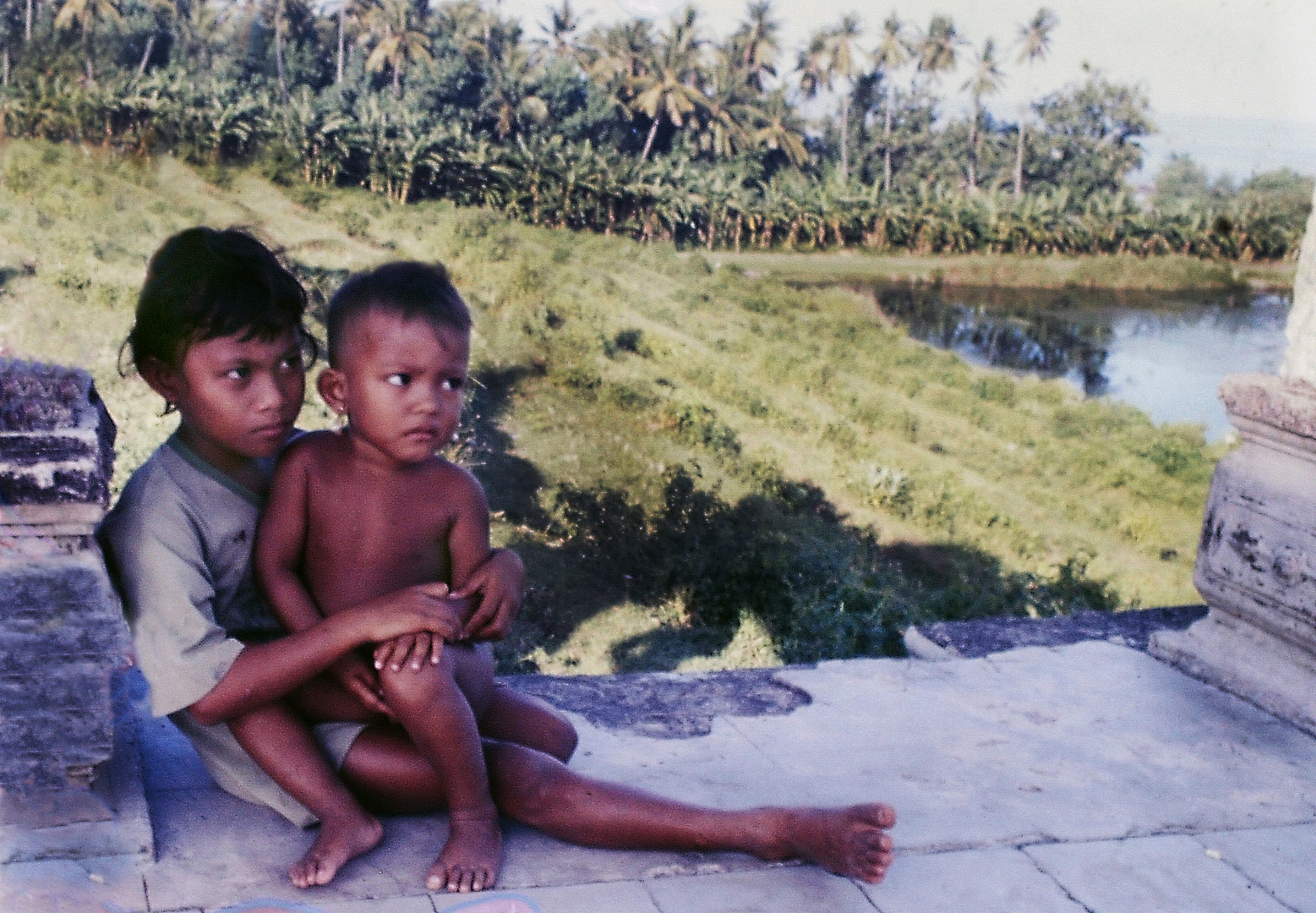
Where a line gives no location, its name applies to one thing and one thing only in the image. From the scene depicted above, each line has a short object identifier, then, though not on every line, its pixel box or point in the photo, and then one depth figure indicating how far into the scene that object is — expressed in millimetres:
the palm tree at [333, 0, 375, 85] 15031
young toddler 1644
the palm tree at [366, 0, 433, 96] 15180
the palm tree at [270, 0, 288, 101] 14625
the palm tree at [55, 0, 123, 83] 13385
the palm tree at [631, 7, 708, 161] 17281
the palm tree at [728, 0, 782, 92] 18500
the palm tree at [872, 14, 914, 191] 19891
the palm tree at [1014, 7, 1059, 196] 22156
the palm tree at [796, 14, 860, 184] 19266
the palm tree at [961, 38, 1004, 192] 21359
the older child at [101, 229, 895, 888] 1622
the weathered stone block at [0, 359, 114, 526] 1480
